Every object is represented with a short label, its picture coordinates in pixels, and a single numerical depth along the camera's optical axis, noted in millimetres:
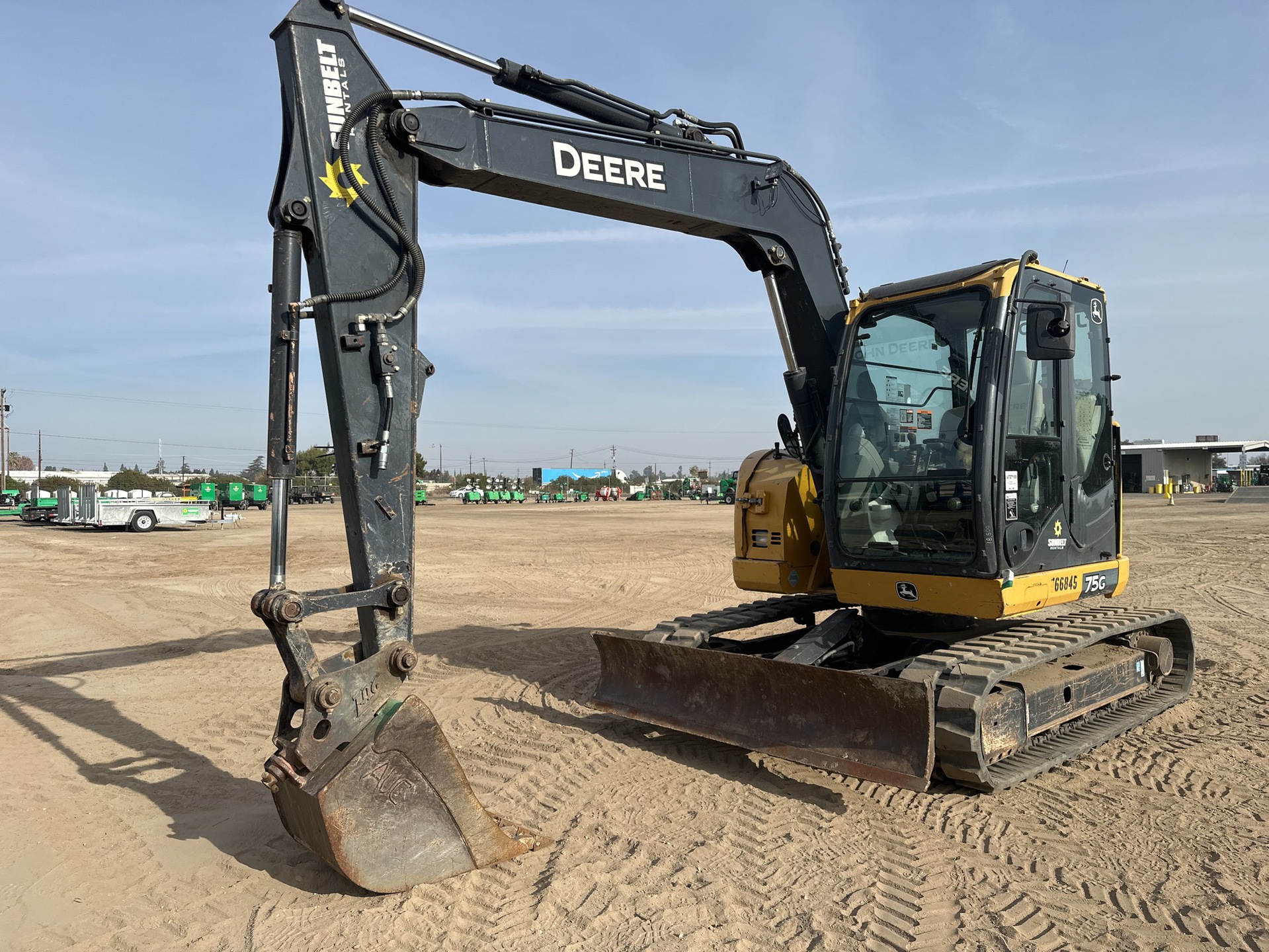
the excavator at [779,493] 3799
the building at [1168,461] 61344
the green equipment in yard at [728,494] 47925
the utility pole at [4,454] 56619
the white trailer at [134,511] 28812
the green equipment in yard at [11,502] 41219
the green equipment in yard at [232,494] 43531
